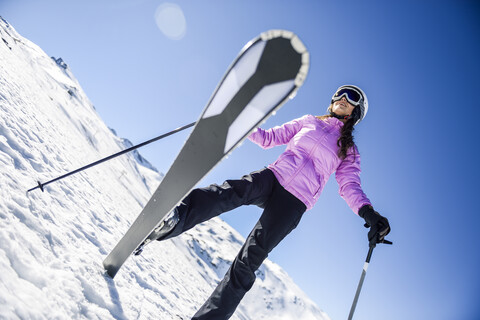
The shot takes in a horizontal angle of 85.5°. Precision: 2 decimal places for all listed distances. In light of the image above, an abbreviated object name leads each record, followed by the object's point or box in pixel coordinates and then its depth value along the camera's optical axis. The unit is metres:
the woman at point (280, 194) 2.05
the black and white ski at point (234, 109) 1.69
